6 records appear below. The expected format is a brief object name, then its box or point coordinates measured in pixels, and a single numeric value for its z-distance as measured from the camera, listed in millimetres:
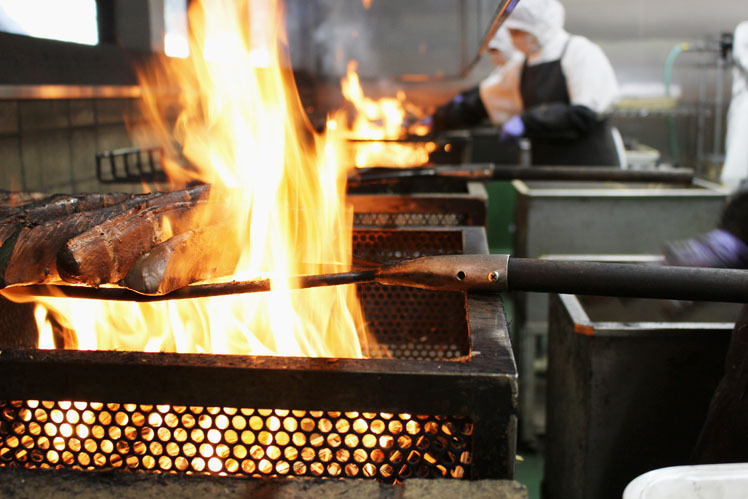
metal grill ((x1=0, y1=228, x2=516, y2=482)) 825
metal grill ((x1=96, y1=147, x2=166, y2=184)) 2328
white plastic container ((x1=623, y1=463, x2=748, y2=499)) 901
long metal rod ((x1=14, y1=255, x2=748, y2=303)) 1004
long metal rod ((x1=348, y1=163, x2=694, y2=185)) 2264
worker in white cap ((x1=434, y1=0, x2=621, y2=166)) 3744
